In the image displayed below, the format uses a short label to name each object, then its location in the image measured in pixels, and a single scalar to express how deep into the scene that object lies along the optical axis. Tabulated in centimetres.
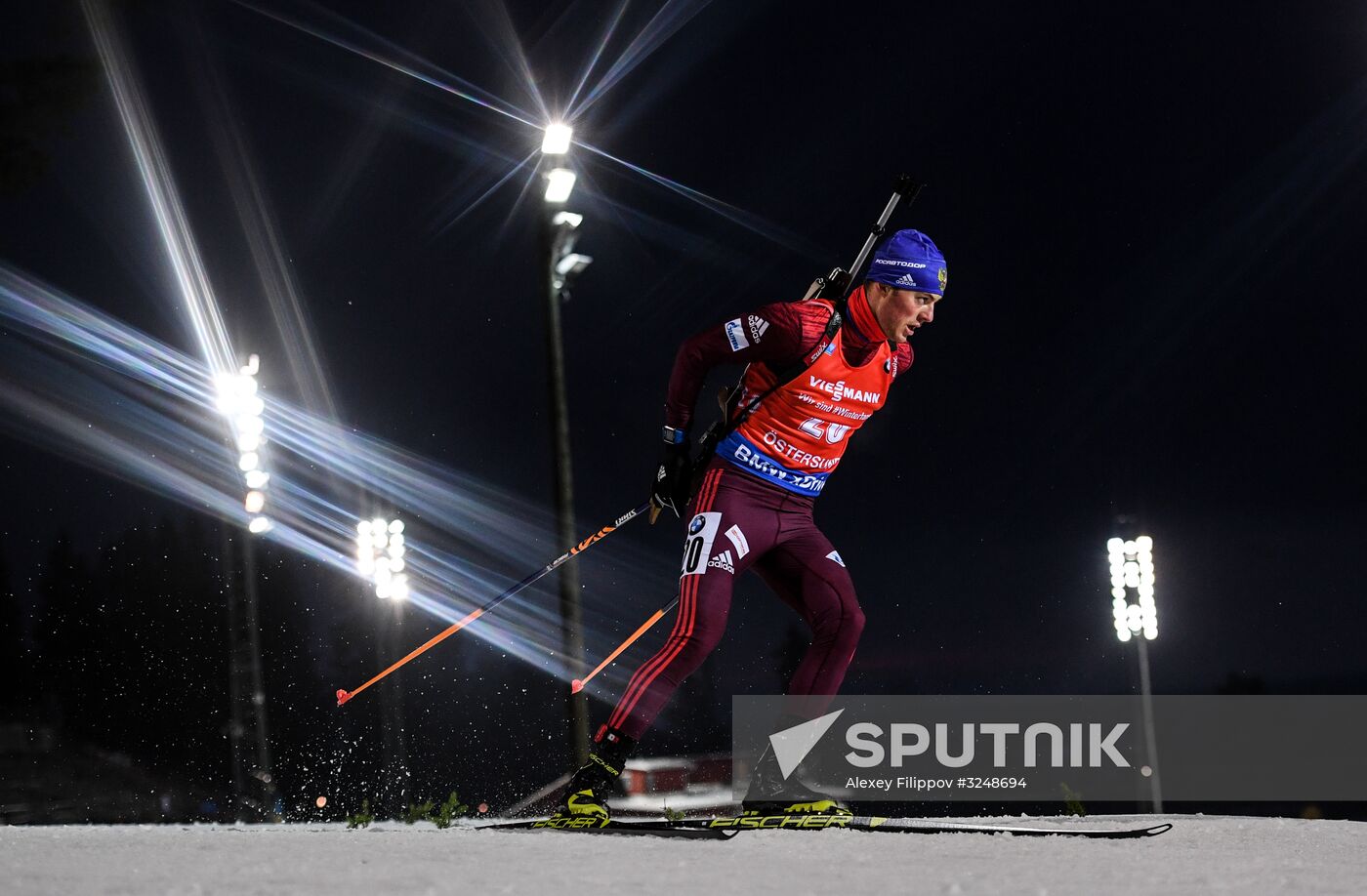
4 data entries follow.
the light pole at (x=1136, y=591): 1864
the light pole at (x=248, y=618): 1552
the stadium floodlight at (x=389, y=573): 1850
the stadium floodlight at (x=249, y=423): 1558
